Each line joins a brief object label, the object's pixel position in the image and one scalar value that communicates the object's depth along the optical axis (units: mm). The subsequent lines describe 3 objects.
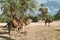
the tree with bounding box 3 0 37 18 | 13357
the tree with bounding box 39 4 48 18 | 30933
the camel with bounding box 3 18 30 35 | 9775
